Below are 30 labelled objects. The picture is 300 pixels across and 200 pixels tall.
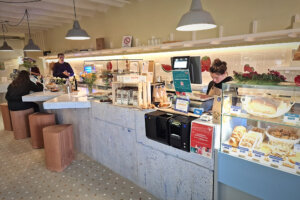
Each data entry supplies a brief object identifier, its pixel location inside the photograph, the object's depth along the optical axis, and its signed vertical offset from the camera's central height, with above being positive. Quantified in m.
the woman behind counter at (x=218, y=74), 3.32 -0.11
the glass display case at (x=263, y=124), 1.56 -0.51
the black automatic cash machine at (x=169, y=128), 2.09 -0.65
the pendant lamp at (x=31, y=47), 6.45 +0.81
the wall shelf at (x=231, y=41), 3.09 +0.50
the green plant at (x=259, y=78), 1.61 -0.09
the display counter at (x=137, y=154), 2.13 -1.10
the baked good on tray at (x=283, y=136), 1.59 -0.56
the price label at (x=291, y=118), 1.52 -0.39
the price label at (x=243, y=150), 1.76 -0.72
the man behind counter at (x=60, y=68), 6.08 +0.11
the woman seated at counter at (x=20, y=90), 4.51 -0.39
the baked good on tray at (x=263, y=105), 1.63 -0.32
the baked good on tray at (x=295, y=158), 1.54 -0.71
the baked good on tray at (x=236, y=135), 1.83 -0.62
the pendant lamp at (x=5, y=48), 8.05 +0.99
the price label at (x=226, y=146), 1.84 -0.72
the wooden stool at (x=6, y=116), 5.36 -1.15
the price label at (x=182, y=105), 2.27 -0.41
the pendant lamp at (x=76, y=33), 4.08 +0.77
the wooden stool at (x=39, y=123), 3.97 -0.99
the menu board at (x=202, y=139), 1.92 -0.69
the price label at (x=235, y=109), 1.78 -0.37
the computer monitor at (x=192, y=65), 2.28 +0.04
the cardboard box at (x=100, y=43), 6.49 +0.87
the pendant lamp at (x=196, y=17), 2.34 +0.60
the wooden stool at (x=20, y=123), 4.68 -1.16
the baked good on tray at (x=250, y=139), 1.76 -0.63
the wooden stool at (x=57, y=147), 3.23 -1.22
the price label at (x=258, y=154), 1.69 -0.73
